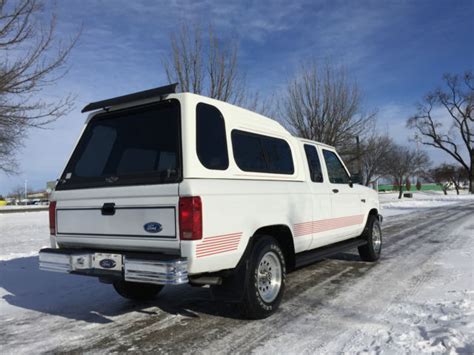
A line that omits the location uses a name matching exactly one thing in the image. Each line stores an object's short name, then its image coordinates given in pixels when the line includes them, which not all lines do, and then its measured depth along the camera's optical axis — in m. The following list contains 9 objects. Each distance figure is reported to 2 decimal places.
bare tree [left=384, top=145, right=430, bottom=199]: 46.56
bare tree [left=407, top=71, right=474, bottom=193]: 54.55
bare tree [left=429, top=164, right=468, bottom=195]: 62.05
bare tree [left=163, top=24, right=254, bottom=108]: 14.19
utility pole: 20.10
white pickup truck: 3.67
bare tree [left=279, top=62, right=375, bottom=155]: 20.20
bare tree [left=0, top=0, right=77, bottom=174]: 8.38
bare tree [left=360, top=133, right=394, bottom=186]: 24.90
